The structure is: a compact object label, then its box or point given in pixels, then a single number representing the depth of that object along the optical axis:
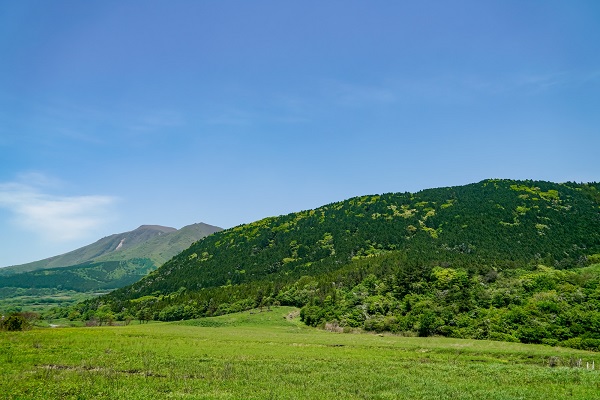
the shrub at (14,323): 95.50
